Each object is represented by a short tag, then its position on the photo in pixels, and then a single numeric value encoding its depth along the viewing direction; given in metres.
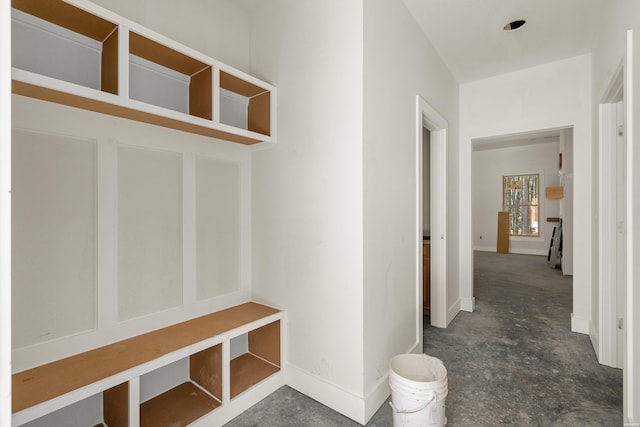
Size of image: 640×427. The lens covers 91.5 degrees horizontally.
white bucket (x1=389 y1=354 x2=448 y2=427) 1.55
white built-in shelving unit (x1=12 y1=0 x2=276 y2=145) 1.44
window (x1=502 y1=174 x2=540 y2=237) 8.14
